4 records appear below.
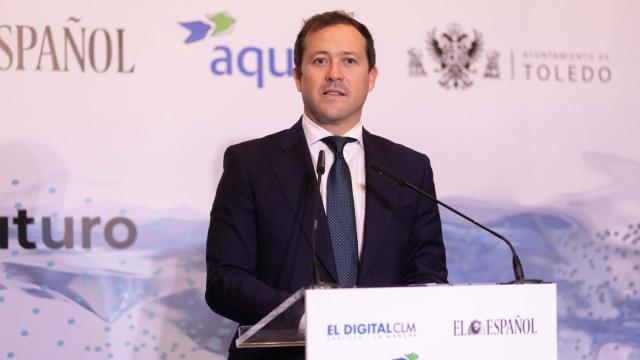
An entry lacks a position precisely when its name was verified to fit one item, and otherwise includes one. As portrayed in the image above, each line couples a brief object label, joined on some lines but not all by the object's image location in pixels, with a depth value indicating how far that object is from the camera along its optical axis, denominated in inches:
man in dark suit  128.3
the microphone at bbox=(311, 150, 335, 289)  110.2
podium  109.7
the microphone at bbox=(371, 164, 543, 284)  123.3
